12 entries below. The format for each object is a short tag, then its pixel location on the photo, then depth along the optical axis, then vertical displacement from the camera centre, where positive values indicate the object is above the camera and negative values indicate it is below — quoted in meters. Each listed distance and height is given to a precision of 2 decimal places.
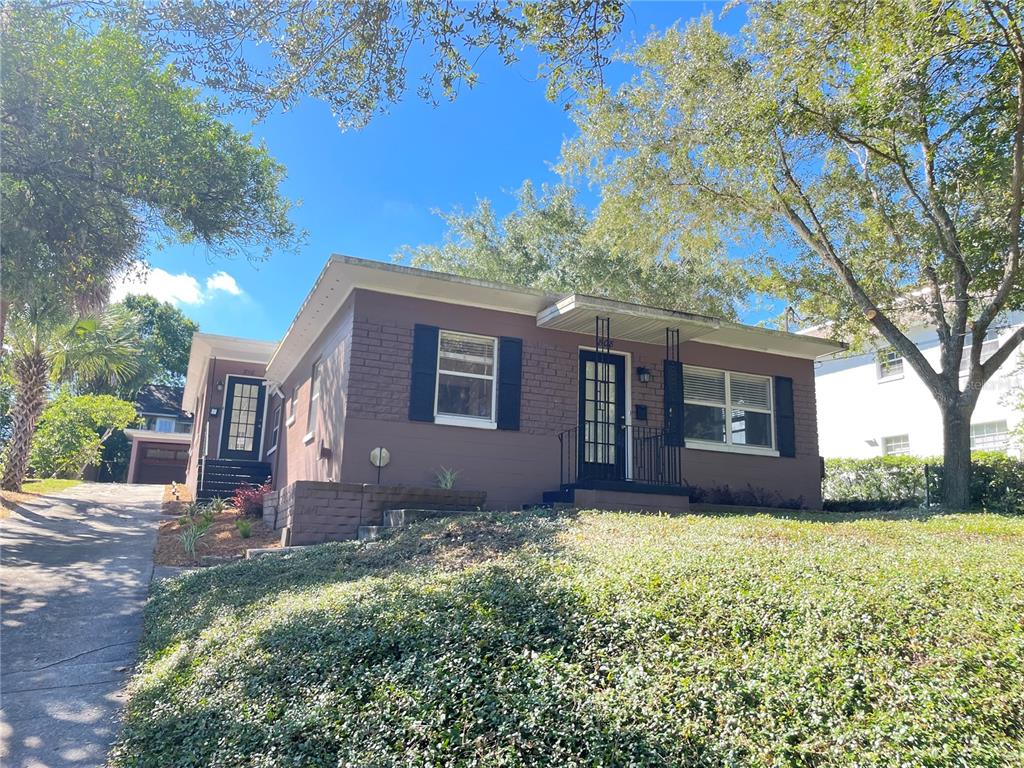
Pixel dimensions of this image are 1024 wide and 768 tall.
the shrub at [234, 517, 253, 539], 9.14 -0.64
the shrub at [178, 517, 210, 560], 8.13 -0.68
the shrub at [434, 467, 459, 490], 9.41 +0.09
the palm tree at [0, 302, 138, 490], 14.67 +2.58
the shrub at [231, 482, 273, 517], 11.16 -0.39
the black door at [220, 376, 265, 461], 17.12 +1.41
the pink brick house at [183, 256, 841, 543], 9.41 +1.29
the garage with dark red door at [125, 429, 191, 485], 28.05 +0.70
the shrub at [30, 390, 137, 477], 21.69 +1.22
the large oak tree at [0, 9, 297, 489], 7.77 +3.55
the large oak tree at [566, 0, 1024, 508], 8.12 +4.78
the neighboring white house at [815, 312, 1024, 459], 17.28 +2.36
